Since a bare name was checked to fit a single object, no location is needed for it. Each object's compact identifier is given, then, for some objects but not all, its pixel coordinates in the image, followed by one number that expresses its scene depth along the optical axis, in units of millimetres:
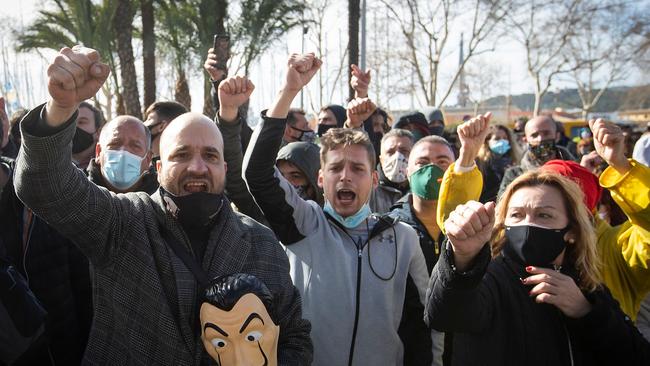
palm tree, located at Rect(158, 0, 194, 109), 16391
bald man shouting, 1578
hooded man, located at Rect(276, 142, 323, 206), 3351
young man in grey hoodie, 2402
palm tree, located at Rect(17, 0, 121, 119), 15188
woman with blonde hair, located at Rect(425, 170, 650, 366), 1813
